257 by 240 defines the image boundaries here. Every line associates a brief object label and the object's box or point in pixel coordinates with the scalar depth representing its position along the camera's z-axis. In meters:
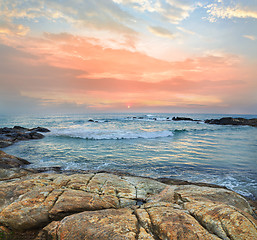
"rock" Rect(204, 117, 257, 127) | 49.13
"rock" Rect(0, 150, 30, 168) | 9.98
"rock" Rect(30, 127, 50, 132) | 30.93
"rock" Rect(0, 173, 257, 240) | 3.18
